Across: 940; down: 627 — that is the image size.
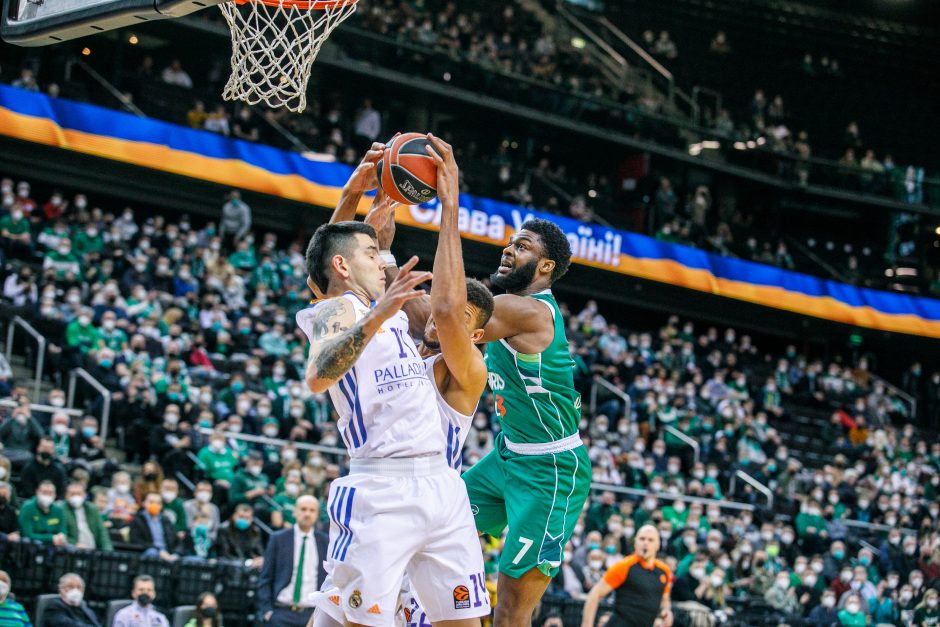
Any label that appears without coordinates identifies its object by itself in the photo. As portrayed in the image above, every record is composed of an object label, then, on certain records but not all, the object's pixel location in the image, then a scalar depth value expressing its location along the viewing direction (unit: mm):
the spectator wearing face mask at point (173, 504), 13547
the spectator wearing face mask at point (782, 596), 17719
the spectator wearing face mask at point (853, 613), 17531
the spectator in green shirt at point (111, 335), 16172
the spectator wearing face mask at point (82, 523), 12352
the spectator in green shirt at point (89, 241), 18812
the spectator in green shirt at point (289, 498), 14500
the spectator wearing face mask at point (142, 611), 10961
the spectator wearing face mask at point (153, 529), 13070
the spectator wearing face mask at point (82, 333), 16062
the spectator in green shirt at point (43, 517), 12211
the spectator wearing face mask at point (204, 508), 13664
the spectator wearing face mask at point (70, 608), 10922
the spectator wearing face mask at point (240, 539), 13500
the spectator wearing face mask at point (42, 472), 12906
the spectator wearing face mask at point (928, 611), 18297
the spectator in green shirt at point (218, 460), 14828
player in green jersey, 6852
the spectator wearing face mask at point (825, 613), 17141
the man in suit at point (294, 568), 11109
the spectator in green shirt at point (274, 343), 18578
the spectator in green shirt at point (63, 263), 17578
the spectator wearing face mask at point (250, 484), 14281
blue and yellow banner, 21297
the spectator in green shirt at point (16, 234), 17984
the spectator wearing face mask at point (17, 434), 13492
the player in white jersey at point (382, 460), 5438
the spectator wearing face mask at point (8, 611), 10484
